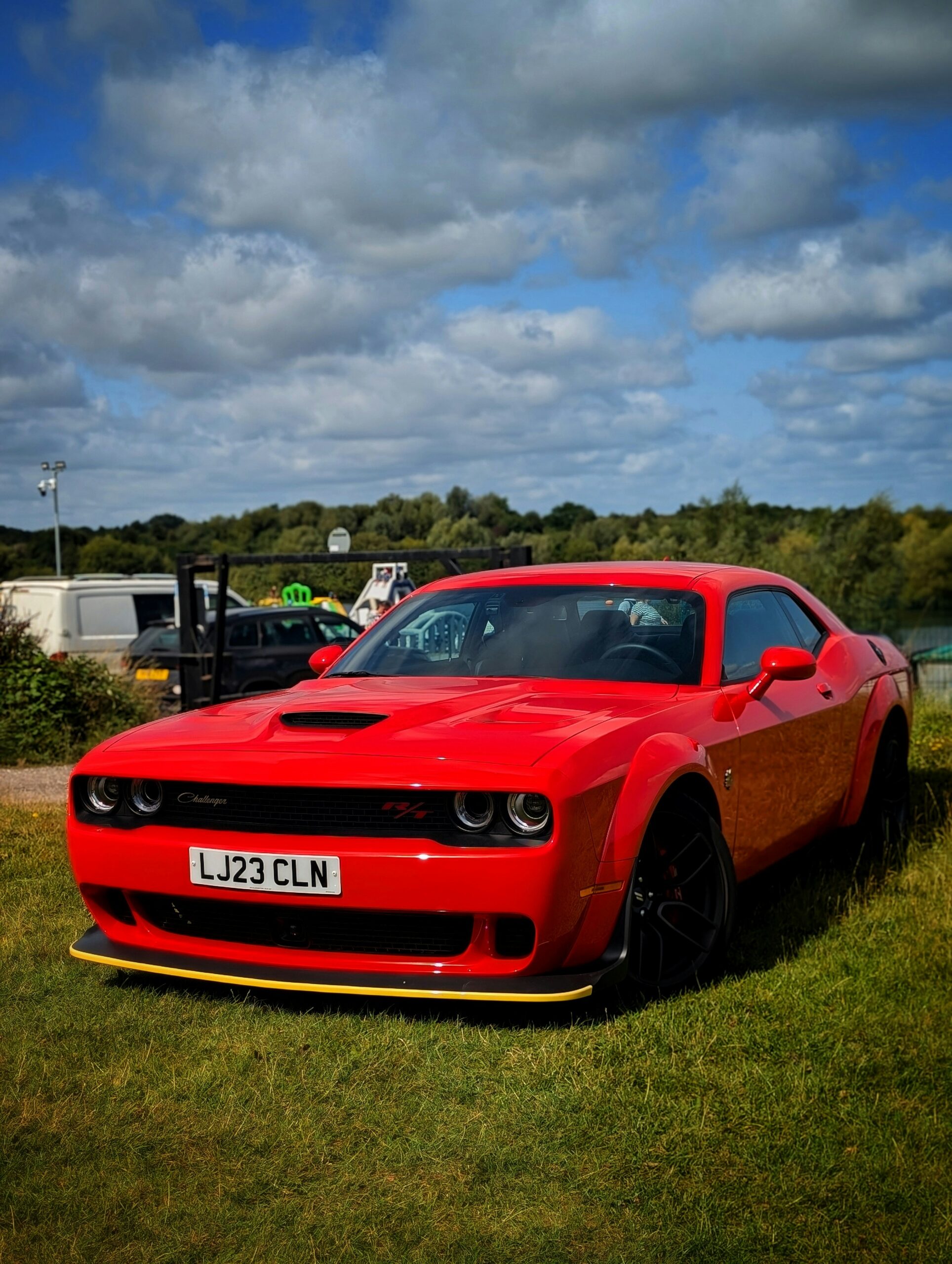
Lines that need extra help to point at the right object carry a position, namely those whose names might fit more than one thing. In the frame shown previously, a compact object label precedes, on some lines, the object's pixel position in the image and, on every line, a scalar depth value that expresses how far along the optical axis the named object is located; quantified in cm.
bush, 1279
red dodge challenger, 386
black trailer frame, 1309
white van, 2109
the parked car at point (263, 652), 1630
